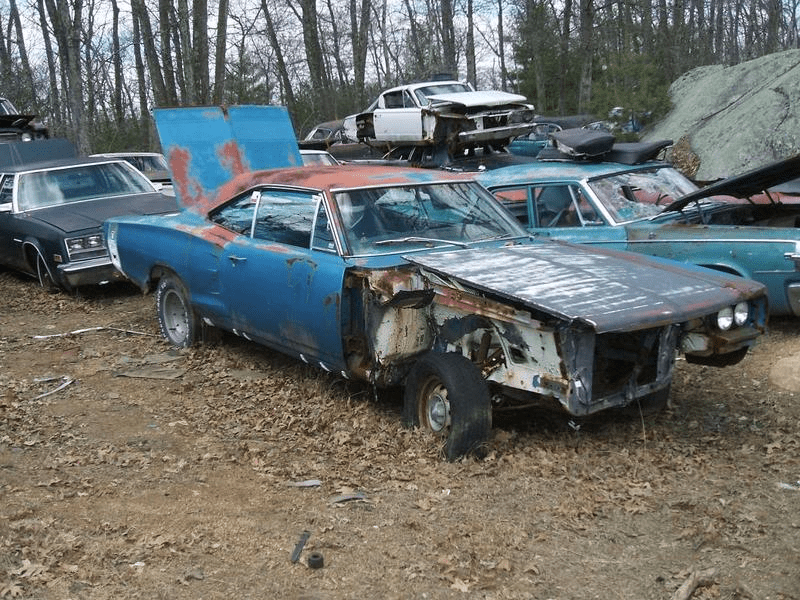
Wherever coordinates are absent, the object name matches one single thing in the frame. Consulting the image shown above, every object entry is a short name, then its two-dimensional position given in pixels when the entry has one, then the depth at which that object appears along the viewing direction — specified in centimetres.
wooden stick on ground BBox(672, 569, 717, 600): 346
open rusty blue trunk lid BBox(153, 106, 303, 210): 823
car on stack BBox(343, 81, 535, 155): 1532
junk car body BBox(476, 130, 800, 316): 691
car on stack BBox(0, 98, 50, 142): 1562
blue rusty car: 462
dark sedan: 968
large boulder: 1562
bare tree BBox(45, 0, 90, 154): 1914
